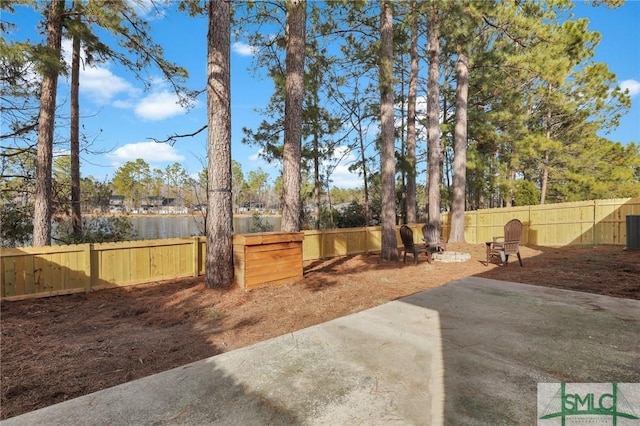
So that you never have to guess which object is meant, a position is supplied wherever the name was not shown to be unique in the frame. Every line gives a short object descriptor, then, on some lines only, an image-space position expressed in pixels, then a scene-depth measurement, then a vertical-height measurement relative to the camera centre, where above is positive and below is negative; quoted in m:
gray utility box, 7.52 -0.57
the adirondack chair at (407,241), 7.56 -0.78
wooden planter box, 5.02 -0.83
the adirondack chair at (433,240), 7.92 -0.82
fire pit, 7.72 -1.21
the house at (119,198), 46.04 +2.38
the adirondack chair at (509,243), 6.73 -0.77
